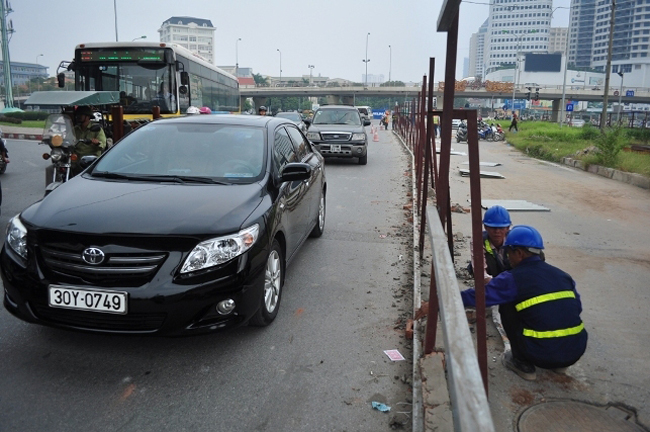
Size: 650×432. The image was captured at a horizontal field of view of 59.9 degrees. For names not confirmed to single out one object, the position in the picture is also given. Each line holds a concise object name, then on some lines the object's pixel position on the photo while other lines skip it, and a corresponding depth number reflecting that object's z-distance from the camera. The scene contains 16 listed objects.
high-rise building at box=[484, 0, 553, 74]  129.00
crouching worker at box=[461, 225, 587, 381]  3.47
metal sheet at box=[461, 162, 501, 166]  18.33
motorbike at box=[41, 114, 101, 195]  7.89
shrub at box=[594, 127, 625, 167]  16.03
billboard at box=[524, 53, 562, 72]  129.62
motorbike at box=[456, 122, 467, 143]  29.91
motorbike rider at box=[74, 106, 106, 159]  8.25
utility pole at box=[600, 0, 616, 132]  28.97
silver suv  16.34
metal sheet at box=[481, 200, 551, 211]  9.98
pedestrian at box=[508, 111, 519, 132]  37.69
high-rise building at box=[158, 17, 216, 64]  163.75
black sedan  3.51
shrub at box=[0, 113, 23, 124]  34.14
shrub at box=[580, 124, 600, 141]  27.55
